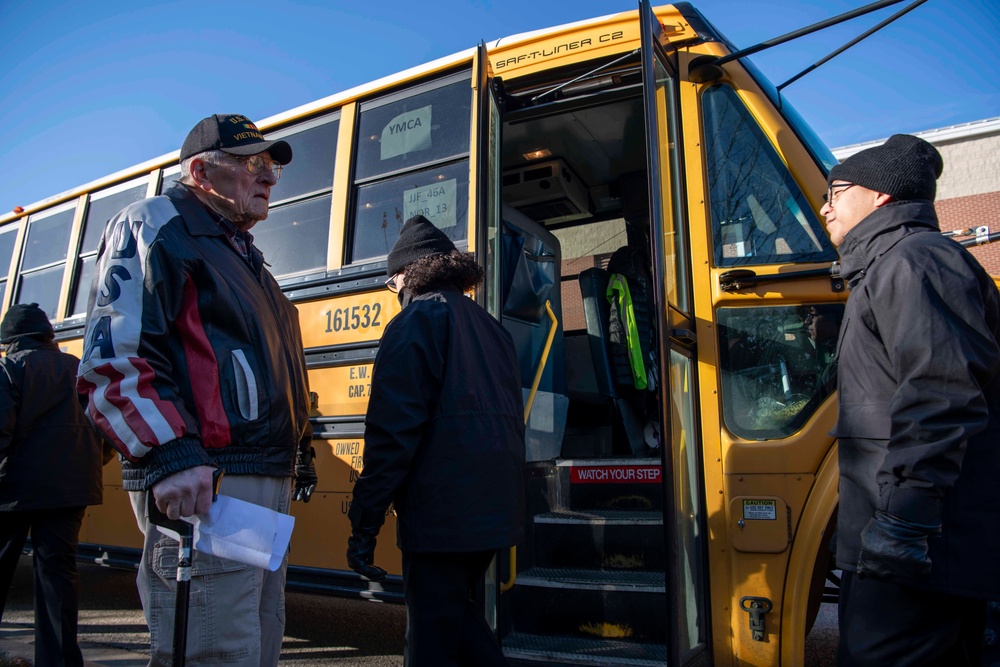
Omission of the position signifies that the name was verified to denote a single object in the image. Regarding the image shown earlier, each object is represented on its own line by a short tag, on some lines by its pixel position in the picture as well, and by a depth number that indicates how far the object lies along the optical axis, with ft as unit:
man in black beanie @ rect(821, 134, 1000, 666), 4.70
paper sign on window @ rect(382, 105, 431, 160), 10.80
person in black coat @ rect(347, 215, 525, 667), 6.21
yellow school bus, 7.85
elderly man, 4.92
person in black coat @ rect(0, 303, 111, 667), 10.32
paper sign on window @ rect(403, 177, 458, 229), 10.34
